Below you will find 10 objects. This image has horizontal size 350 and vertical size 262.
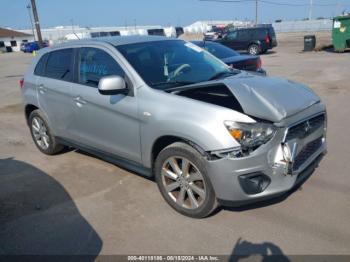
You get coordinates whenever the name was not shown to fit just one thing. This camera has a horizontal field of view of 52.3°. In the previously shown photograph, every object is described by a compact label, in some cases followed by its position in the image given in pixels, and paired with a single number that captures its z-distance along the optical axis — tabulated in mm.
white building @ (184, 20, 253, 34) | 77688
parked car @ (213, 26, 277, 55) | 24391
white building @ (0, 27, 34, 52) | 58531
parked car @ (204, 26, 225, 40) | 40719
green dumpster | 19719
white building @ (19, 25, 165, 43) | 68000
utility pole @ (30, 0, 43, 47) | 19083
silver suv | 3176
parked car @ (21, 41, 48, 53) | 47738
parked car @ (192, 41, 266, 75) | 8203
